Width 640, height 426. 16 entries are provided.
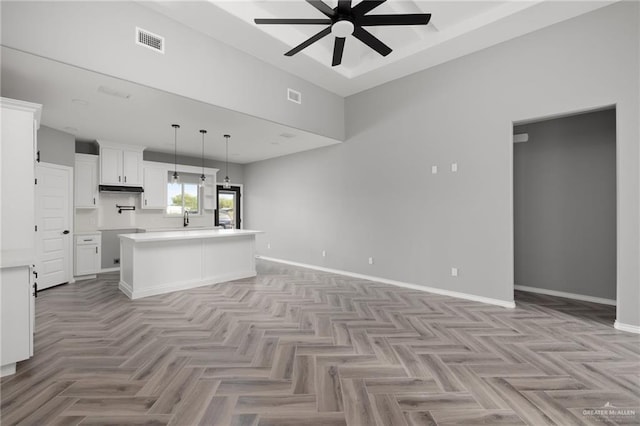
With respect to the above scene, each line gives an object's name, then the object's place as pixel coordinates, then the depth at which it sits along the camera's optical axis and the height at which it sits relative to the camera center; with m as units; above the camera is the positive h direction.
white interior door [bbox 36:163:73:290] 4.55 -0.20
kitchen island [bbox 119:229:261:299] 4.29 -0.80
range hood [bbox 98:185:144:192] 5.95 +0.54
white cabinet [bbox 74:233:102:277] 5.35 -0.81
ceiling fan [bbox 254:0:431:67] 2.68 +1.93
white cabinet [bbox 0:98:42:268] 2.45 +0.30
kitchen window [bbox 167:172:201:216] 7.35 +0.48
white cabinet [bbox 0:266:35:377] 2.18 -0.83
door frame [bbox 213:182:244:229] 8.77 +0.45
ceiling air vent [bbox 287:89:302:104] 4.89 +2.08
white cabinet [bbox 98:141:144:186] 5.95 +1.06
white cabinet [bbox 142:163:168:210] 6.66 +0.62
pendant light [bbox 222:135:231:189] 5.53 +1.52
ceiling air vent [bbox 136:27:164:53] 3.24 +2.03
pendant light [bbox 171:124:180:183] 5.06 +1.55
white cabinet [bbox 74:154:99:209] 5.67 +0.64
